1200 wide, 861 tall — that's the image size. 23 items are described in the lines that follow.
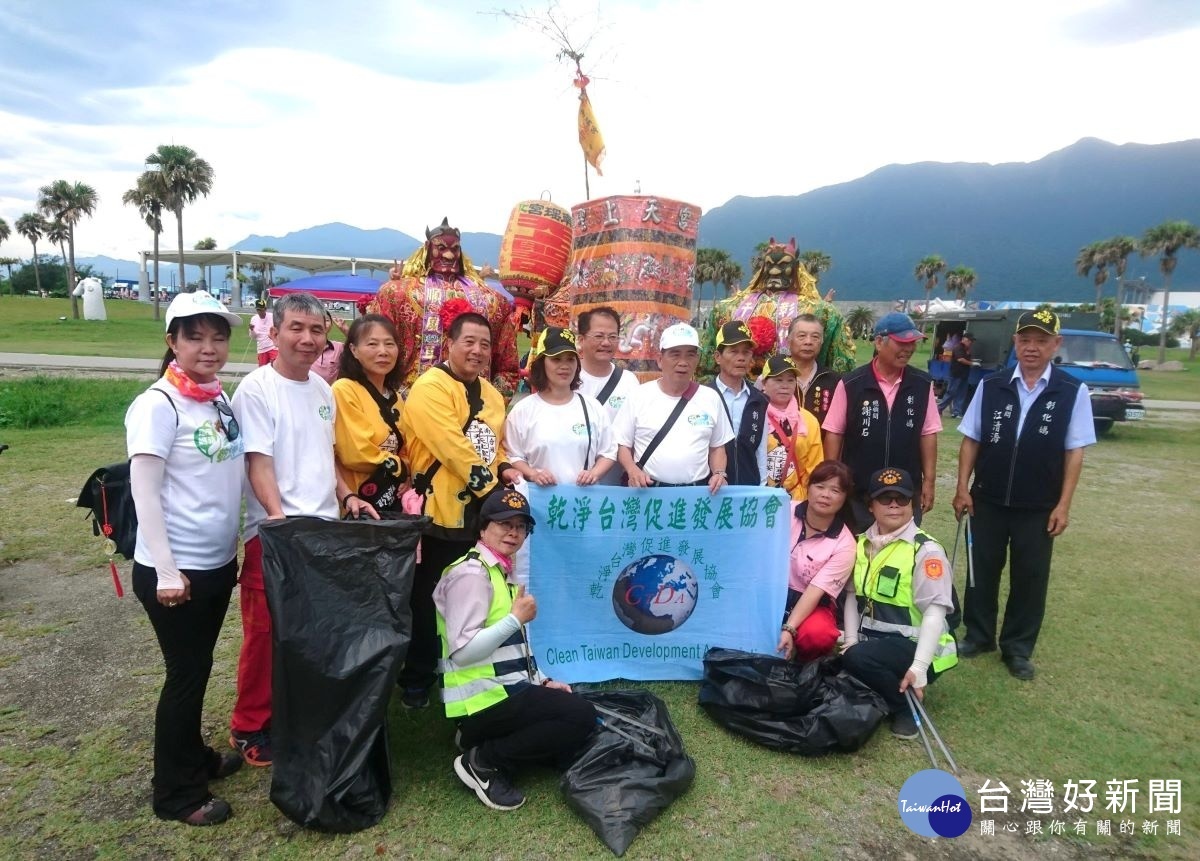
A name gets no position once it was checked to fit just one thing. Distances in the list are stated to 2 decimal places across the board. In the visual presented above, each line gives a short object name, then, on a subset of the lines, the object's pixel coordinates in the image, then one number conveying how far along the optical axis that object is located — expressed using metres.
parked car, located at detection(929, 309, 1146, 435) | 11.93
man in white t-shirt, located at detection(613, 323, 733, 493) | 3.35
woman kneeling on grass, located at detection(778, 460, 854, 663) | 3.35
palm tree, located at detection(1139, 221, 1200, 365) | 34.31
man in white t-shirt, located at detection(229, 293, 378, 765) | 2.50
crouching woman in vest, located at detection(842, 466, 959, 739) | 3.06
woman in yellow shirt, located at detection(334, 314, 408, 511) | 2.86
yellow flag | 7.24
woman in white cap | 2.17
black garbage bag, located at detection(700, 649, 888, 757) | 2.85
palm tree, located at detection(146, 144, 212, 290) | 33.56
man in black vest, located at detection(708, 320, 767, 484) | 3.58
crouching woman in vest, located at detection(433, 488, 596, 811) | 2.48
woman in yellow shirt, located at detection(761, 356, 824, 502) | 3.77
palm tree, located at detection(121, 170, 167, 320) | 33.84
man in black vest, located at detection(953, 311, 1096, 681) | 3.60
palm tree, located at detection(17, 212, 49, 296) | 47.92
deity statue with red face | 4.42
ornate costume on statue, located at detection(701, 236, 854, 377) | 4.99
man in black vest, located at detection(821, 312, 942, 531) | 3.67
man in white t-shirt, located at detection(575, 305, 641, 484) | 3.64
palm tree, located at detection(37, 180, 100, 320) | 40.94
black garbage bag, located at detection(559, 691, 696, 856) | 2.38
